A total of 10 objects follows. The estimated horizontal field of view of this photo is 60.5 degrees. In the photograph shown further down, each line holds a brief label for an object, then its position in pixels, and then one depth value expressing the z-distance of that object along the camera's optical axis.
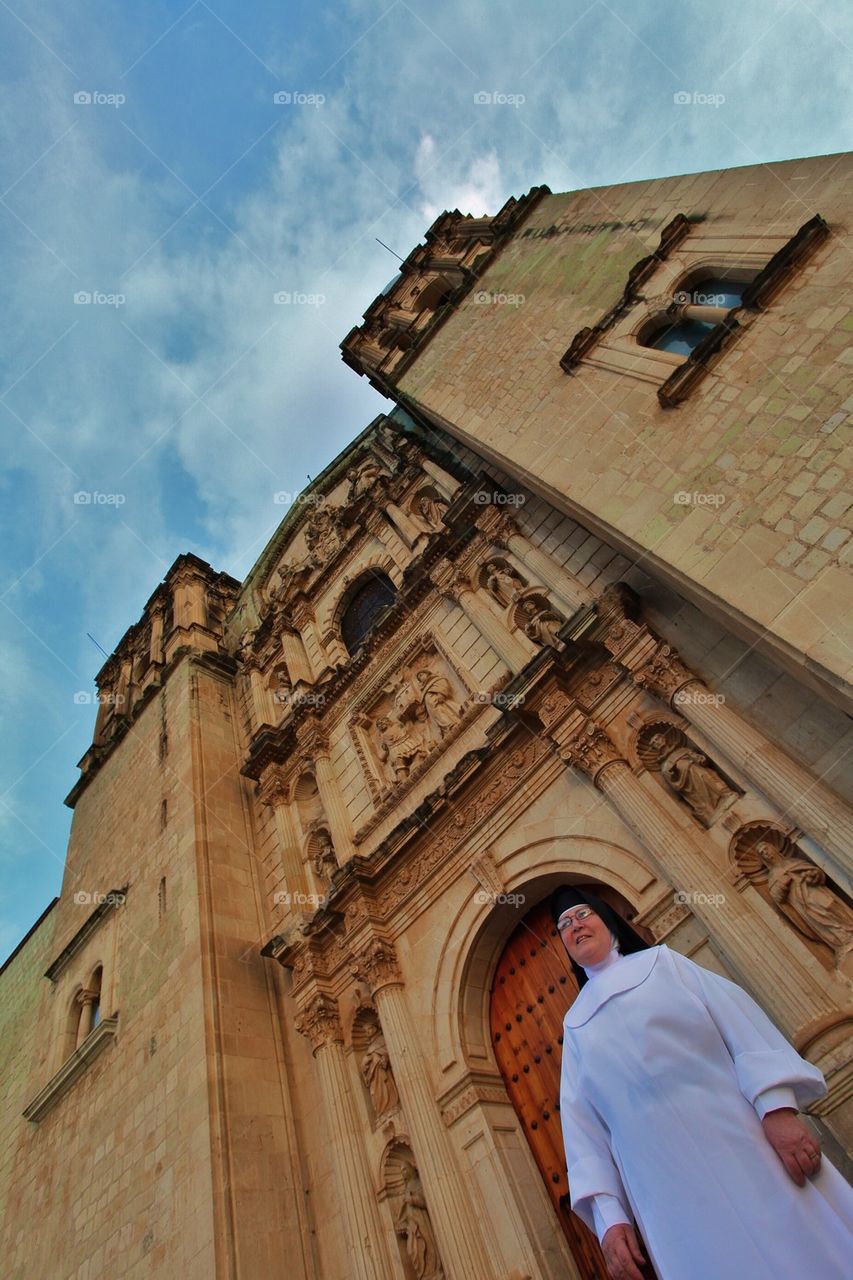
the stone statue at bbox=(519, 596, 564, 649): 8.48
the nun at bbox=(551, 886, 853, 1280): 2.55
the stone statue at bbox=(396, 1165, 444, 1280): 6.61
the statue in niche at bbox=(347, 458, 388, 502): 15.24
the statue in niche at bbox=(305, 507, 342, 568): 15.23
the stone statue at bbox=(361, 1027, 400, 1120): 7.80
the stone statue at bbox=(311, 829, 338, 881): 10.47
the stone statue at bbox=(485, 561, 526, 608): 9.59
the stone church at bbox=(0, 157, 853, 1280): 5.54
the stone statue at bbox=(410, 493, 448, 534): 12.61
